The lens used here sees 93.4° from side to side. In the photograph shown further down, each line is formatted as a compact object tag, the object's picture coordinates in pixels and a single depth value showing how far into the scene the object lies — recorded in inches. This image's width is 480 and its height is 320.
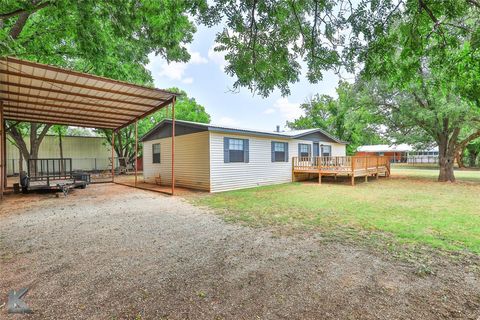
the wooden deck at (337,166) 457.1
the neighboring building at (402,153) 1353.3
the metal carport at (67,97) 234.1
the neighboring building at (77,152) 701.3
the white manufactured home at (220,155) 381.5
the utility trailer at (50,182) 343.0
